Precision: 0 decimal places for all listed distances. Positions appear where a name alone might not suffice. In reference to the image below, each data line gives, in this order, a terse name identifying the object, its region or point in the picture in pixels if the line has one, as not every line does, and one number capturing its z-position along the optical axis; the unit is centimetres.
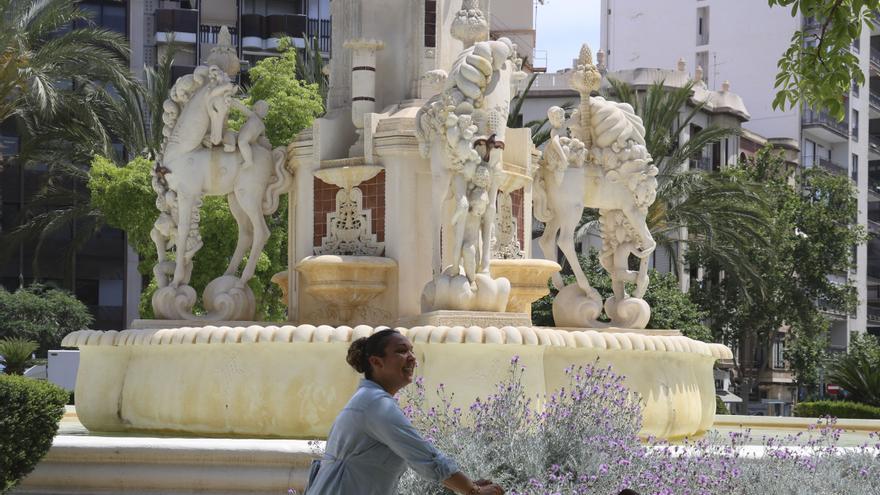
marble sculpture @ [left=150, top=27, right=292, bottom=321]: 1502
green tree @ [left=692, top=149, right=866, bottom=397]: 4919
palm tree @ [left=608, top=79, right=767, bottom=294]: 3775
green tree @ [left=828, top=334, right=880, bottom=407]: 3481
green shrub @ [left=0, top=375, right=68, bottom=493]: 1055
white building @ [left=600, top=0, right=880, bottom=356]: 6669
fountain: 1309
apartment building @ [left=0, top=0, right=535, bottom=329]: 5425
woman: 657
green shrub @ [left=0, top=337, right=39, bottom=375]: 3434
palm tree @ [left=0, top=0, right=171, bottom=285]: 3450
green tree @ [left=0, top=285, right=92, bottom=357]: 4412
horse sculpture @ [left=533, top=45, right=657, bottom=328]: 1552
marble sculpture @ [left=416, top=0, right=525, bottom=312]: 1370
